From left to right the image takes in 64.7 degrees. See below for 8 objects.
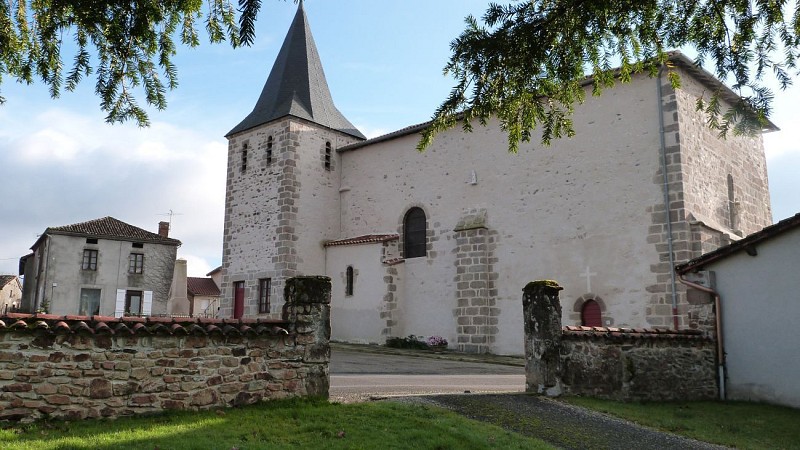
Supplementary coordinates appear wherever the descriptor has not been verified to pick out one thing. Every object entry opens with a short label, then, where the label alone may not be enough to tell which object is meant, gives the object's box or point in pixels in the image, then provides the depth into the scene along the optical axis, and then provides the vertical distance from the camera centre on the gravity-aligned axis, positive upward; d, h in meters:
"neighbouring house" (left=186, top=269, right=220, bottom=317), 45.03 +1.65
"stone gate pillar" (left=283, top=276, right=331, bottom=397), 7.86 -0.03
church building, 15.64 +3.25
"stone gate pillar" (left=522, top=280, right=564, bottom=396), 9.26 -0.26
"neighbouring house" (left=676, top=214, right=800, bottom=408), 10.33 +0.24
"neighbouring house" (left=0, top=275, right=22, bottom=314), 45.47 +1.97
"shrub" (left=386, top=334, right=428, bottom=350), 19.23 -0.68
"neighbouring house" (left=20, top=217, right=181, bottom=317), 30.91 +2.42
